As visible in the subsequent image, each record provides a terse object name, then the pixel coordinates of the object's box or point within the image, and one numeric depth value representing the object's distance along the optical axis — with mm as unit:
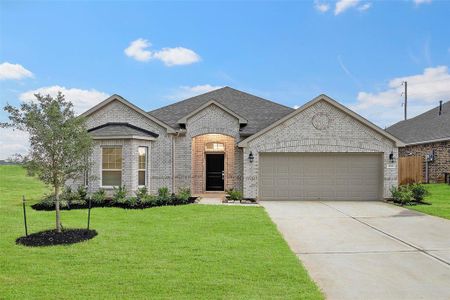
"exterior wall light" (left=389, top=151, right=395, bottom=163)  16672
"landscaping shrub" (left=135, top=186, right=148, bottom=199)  14539
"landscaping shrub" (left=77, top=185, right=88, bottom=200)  14672
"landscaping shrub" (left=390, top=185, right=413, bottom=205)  15534
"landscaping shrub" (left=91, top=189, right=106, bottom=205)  14141
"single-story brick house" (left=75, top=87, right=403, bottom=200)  15992
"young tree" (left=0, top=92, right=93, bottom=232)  8641
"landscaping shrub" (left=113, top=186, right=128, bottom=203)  14188
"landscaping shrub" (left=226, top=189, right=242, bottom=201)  15930
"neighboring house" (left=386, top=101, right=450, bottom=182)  24578
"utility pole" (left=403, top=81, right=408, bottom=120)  48288
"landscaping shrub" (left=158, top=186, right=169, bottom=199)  14777
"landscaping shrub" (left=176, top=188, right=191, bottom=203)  14870
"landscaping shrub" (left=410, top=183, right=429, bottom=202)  15945
